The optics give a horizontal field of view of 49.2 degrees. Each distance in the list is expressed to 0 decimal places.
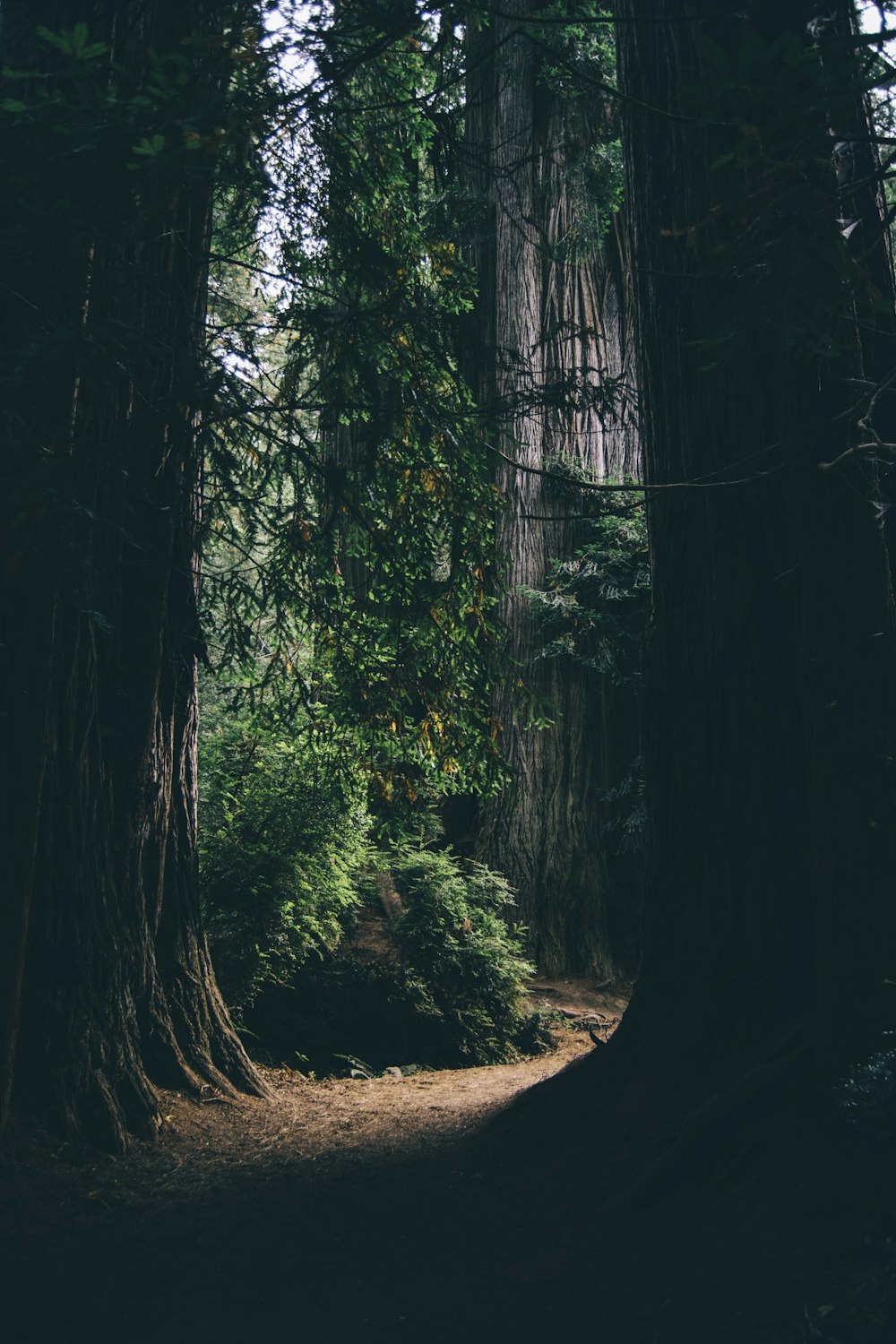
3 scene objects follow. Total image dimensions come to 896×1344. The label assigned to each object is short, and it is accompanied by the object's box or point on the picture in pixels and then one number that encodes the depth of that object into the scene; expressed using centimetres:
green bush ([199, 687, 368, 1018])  748
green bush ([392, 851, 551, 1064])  801
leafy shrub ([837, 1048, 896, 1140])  348
